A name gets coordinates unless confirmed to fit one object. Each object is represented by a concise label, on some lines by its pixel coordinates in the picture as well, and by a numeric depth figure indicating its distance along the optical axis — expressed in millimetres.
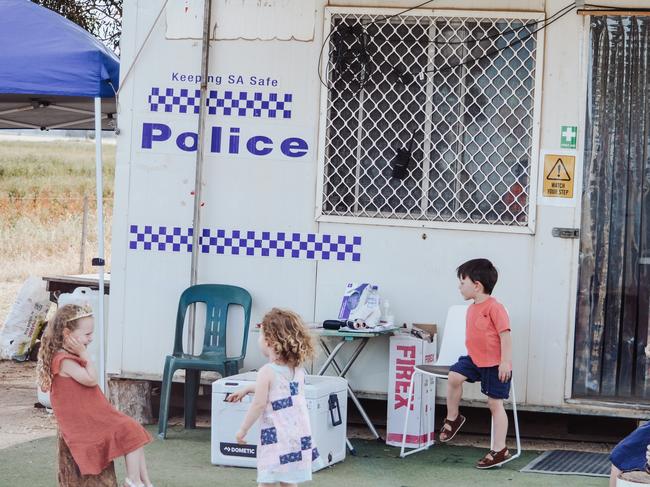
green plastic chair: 10397
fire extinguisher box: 9899
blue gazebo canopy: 10162
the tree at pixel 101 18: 16699
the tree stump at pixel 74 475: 7389
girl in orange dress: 7344
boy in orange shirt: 9213
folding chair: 9550
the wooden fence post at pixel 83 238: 19329
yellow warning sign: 10048
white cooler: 9030
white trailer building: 10065
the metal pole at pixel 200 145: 10454
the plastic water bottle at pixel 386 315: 10088
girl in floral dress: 6880
